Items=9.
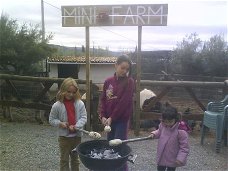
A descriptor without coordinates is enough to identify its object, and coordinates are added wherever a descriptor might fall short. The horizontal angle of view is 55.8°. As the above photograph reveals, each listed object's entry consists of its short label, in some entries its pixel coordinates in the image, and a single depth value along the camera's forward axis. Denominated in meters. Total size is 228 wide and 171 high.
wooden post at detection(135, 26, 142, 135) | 3.75
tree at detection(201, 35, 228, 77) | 8.46
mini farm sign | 3.66
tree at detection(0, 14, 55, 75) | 8.50
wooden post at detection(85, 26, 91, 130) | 3.85
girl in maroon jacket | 2.45
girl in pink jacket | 2.12
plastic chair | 3.35
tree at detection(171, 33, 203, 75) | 9.43
